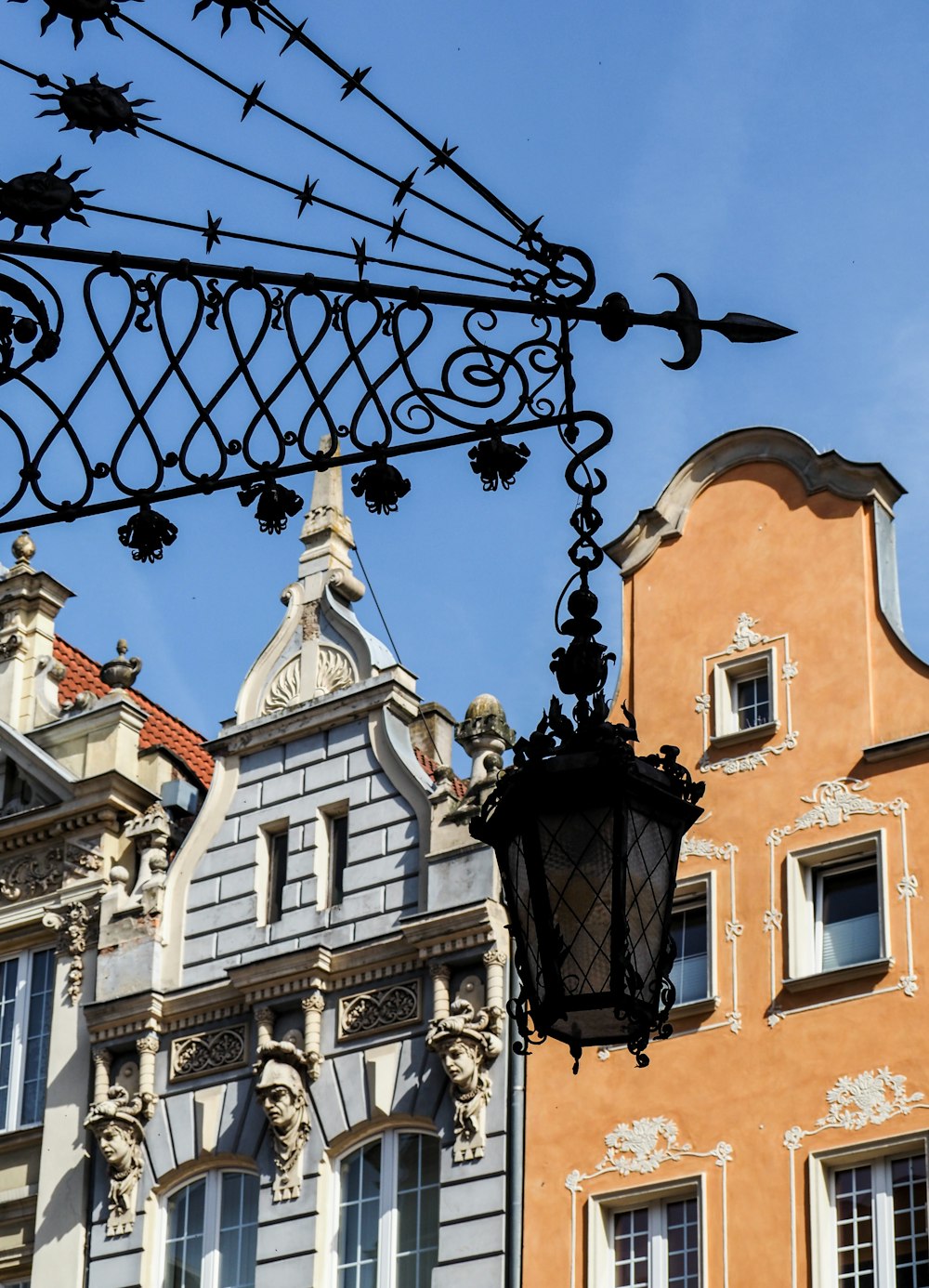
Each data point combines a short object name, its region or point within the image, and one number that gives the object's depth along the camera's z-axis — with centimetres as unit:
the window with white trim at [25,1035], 2167
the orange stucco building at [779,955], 1689
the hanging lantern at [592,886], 718
